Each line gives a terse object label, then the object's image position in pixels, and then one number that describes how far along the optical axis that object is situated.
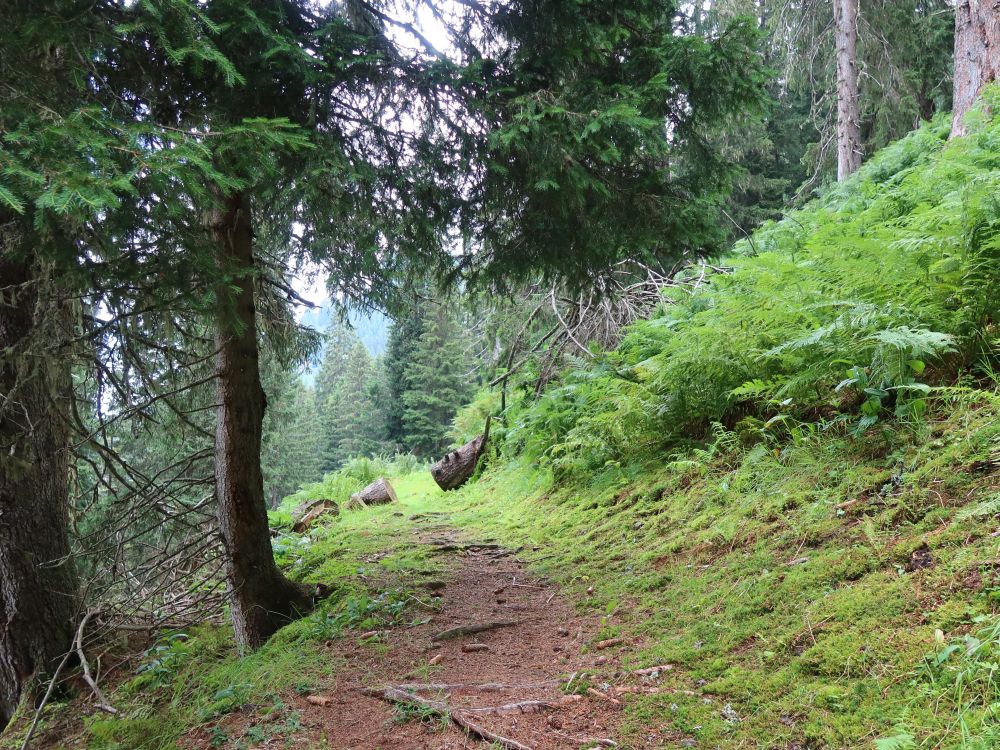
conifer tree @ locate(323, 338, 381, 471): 40.31
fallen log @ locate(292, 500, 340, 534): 9.67
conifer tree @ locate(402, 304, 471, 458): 32.44
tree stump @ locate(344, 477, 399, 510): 11.67
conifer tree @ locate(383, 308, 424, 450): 33.72
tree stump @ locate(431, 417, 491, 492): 11.33
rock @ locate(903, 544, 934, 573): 2.47
